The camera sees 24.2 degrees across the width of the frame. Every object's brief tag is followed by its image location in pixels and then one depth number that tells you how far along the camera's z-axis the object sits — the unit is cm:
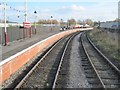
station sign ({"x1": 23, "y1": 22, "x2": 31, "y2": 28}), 3612
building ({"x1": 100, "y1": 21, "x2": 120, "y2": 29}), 6639
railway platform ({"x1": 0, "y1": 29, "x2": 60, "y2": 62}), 1773
